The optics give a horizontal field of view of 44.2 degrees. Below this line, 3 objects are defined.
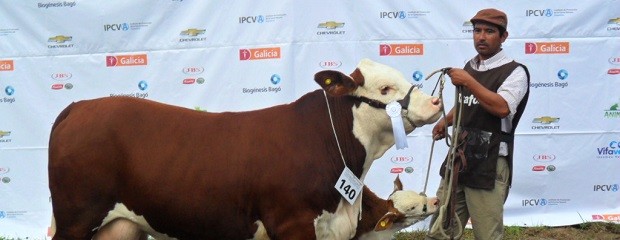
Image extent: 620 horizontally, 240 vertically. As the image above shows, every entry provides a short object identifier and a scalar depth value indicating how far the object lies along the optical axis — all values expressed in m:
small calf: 4.84
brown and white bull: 4.31
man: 4.68
